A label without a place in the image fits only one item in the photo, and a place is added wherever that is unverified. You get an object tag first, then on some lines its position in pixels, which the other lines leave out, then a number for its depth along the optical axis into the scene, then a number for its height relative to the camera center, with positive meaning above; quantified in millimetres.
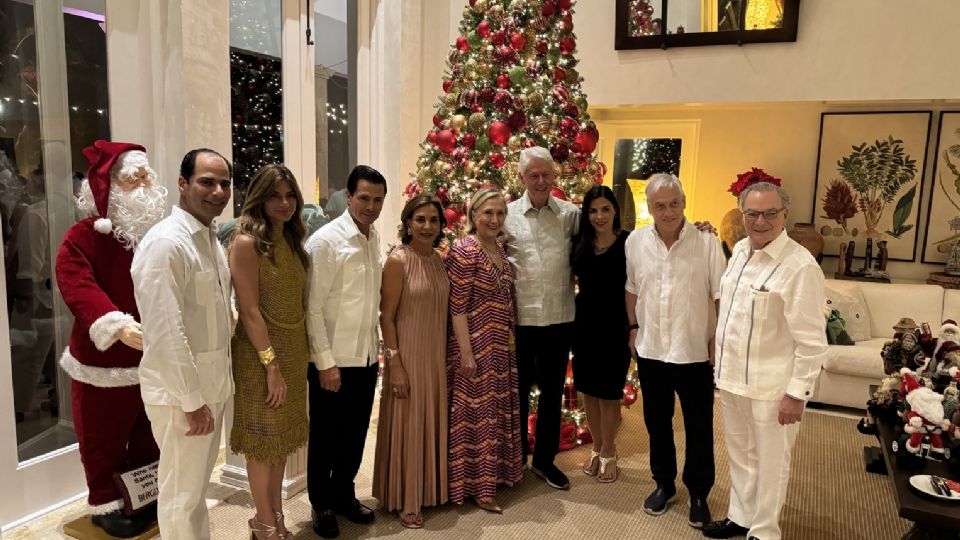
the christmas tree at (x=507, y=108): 3785 +510
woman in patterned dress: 2803 -723
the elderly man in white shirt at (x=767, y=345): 2322 -547
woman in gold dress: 2260 -545
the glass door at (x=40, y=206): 2764 -125
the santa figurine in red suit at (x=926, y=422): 2717 -931
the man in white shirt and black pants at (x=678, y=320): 2750 -536
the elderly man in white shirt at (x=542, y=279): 3033 -410
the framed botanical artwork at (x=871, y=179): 5223 +196
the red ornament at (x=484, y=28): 3900 +1000
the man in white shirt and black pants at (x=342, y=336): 2484 -592
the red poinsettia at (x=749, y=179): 5332 +171
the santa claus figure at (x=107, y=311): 2428 -504
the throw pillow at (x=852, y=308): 4770 -802
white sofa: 4418 -994
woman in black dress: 3051 -538
